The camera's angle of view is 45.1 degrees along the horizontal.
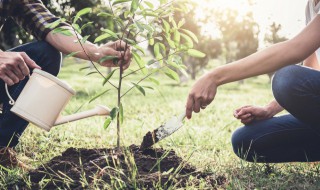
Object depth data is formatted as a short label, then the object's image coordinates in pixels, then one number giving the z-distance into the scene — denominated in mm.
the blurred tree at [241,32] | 35344
